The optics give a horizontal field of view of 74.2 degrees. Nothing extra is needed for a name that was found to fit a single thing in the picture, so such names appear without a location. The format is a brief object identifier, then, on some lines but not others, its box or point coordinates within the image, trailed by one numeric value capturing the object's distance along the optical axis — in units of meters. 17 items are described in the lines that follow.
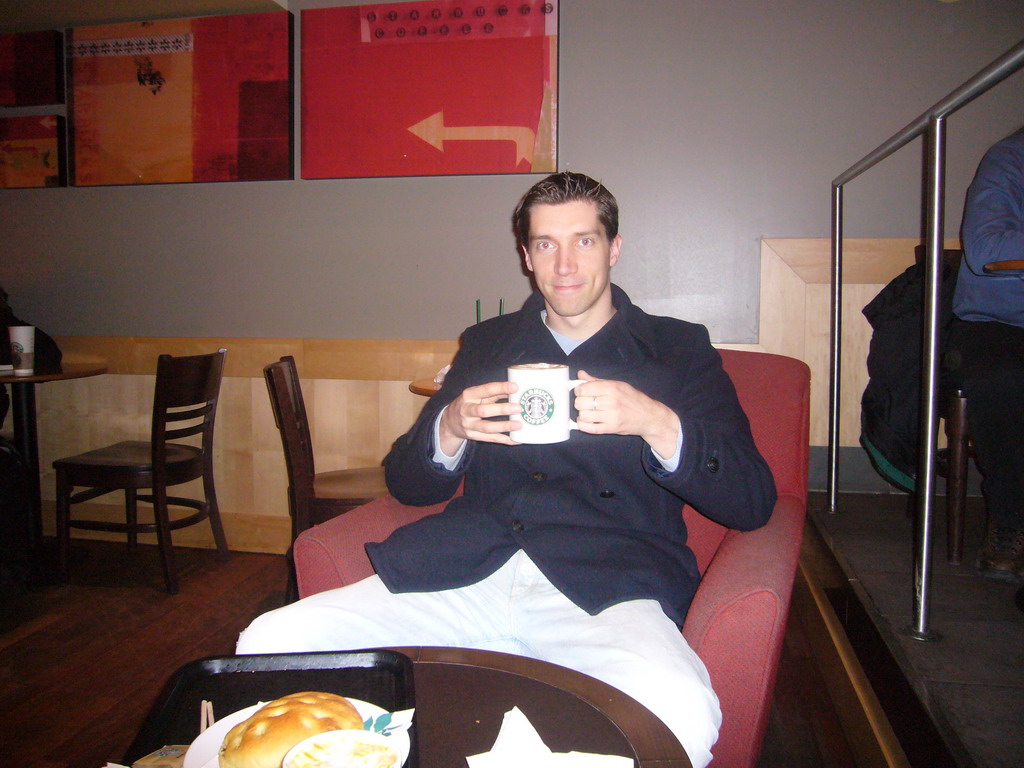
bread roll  0.58
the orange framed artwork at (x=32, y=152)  3.08
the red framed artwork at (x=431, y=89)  2.70
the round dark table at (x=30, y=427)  2.60
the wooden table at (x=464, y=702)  0.71
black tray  0.74
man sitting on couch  1.07
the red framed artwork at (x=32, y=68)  3.05
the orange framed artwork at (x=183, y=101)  2.87
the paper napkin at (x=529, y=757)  0.65
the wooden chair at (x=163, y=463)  2.52
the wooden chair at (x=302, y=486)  2.11
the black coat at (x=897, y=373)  1.90
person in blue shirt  1.68
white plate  0.60
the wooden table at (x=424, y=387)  2.29
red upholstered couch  0.99
